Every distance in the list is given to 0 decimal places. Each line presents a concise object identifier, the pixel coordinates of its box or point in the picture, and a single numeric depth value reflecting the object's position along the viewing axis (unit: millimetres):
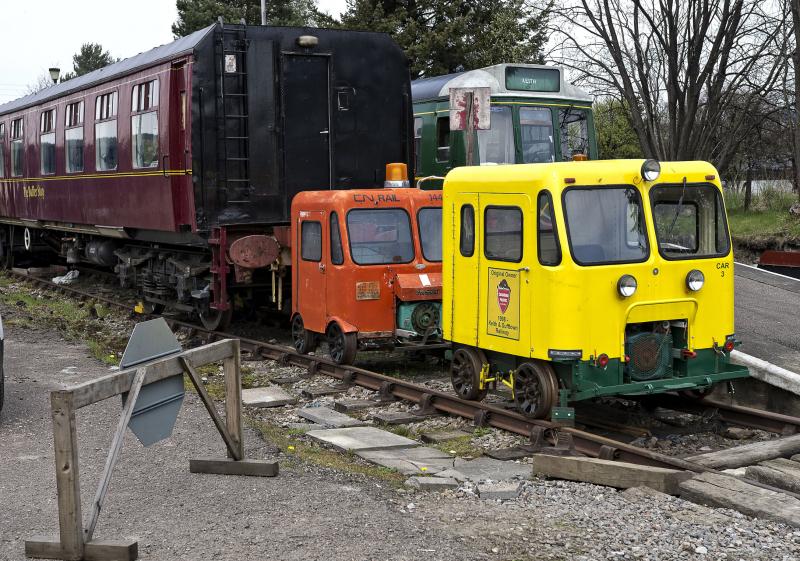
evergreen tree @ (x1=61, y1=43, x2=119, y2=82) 88750
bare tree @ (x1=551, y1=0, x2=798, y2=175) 25484
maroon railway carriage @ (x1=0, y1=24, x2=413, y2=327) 13891
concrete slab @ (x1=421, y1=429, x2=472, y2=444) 9000
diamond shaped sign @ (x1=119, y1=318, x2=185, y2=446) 6164
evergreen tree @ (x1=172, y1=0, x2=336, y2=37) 51438
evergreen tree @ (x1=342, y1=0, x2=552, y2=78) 31750
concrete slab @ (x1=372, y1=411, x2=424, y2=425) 9648
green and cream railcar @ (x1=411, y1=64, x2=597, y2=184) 17062
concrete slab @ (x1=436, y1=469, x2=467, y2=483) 7410
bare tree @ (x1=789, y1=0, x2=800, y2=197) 24562
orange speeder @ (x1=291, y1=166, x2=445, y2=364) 11672
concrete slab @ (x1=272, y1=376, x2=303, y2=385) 11742
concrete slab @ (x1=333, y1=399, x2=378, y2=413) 10228
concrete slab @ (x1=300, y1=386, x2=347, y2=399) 11008
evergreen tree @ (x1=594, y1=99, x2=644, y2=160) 40494
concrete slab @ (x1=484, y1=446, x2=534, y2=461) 8289
